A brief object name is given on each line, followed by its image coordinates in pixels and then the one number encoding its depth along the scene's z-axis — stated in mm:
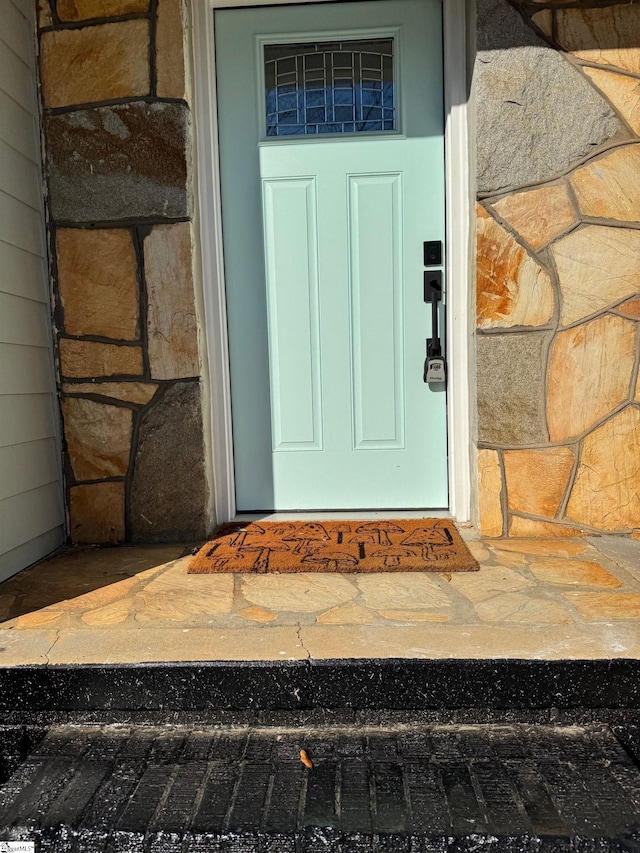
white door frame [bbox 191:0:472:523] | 2693
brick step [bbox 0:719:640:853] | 1378
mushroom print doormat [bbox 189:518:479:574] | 2369
